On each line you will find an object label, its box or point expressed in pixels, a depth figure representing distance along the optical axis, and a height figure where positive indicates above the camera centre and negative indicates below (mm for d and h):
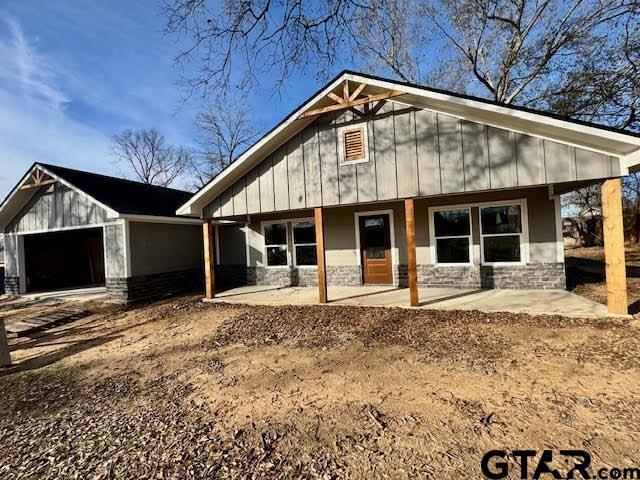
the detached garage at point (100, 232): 10320 +586
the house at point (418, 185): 5934 +1065
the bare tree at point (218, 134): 28469 +9800
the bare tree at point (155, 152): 35375 +10605
